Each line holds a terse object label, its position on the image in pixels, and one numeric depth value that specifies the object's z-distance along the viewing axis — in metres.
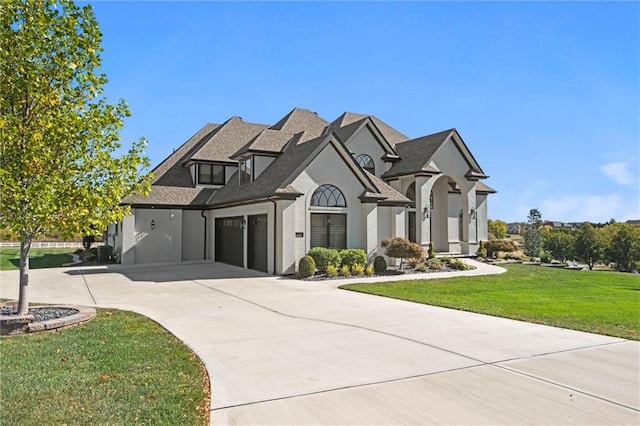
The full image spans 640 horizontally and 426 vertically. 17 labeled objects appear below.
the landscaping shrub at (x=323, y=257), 19.25
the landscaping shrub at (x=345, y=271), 19.38
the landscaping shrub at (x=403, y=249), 20.59
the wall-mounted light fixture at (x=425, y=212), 27.07
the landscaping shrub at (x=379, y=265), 20.56
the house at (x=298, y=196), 20.16
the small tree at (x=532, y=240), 35.97
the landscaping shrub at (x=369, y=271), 19.83
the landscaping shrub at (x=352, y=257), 19.94
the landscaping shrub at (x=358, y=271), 19.67
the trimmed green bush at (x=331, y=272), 18.80
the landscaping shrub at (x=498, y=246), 28.04
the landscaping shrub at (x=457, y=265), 22.89
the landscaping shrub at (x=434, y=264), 22.45
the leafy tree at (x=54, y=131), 8.42
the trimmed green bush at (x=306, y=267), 18.48
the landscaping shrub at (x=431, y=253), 24.78
